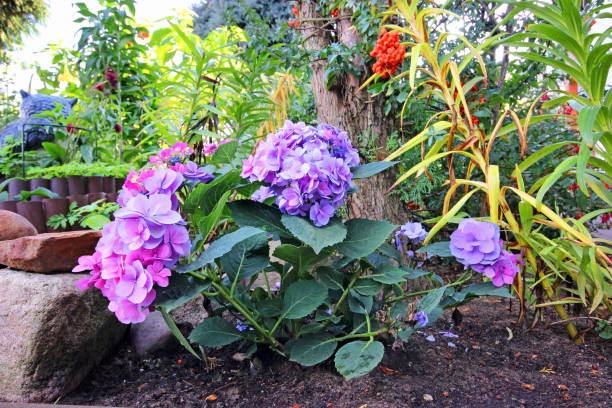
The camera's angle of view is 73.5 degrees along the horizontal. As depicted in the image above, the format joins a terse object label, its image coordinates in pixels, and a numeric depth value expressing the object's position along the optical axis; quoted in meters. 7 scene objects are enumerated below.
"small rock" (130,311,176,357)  1.46
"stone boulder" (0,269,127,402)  1.20
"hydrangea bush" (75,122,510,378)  0.89
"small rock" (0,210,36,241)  1.58
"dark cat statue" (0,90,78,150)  3.29
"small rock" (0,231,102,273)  1.32
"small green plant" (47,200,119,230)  1.74
